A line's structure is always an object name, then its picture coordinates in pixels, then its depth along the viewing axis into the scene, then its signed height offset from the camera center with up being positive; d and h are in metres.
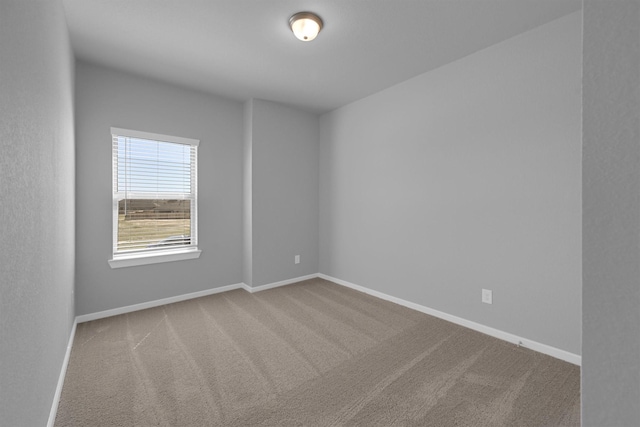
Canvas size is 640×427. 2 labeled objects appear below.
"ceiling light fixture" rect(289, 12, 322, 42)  2.16 +1.45
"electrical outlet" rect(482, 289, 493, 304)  2.64 -0.77
